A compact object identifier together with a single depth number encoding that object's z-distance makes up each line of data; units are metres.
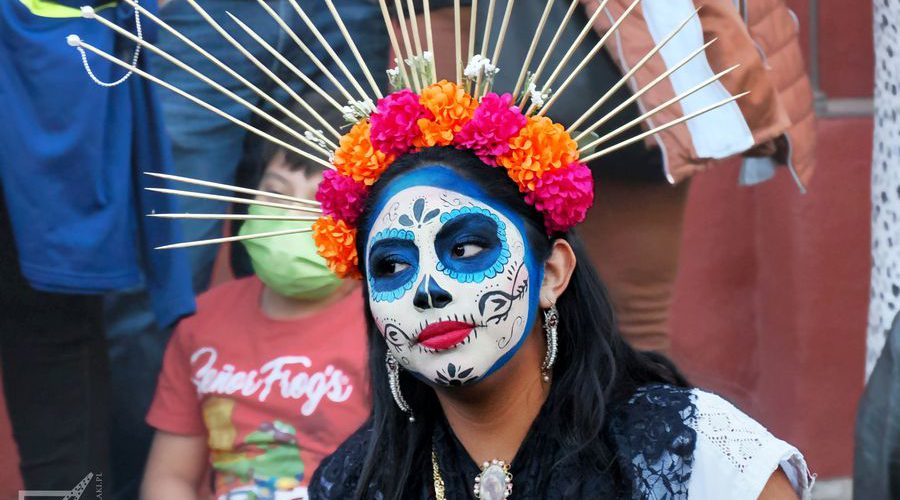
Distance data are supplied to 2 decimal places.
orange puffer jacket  3.79
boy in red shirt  3.65
